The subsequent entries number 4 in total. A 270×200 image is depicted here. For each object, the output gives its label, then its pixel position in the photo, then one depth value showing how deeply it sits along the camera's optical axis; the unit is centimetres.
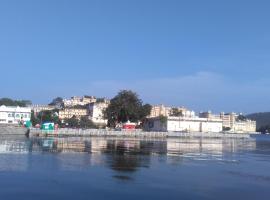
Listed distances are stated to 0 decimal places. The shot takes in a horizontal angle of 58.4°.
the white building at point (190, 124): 8377
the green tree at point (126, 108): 6966
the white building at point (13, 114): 7335
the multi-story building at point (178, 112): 9802
